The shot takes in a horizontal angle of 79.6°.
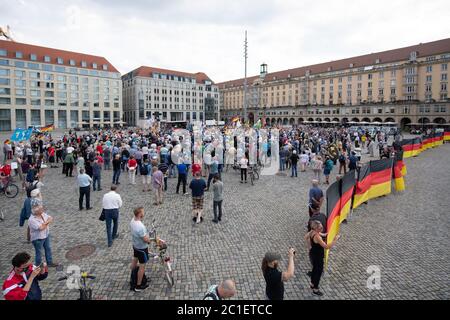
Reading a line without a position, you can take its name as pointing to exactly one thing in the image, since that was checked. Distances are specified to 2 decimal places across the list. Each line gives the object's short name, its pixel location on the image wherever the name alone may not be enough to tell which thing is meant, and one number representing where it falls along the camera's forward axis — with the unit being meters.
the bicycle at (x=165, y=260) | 5.64
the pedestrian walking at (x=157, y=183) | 11.06
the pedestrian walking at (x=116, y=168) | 14.15
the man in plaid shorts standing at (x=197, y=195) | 9.30
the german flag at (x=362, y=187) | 10.33
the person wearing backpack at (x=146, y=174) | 13.34
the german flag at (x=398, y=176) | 13.50
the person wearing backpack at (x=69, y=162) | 16.45
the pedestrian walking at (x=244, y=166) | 15.07
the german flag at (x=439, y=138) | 35.14
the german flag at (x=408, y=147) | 23.19
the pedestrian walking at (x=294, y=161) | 16.51
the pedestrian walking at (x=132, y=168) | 14.34
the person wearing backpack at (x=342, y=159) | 16.69
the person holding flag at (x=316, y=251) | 5.23
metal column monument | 35.28
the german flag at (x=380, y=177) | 11.52
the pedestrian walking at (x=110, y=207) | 7.45
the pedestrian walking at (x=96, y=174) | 13.23
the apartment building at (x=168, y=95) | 100.00
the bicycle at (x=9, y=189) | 12.34
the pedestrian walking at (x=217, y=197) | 9.23
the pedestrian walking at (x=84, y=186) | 10.08
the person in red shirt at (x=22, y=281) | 3.83
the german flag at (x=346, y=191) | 7.98
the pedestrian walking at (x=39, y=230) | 6.01
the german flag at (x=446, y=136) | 38.40
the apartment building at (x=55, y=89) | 70.19
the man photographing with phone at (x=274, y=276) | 4.10
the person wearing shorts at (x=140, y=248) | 5.57
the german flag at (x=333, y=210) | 6.54
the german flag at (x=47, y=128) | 26.07
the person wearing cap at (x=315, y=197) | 8.06
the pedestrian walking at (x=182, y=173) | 12.61
